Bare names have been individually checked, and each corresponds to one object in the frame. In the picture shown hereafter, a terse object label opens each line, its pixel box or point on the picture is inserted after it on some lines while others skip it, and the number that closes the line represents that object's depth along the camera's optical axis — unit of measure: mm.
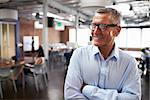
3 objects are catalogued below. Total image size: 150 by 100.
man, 1507
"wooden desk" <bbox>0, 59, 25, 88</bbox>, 6184
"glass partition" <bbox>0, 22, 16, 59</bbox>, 12703
